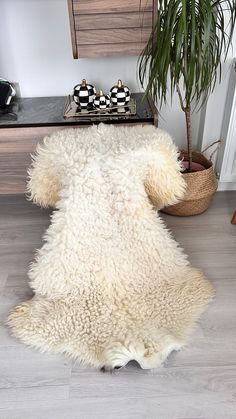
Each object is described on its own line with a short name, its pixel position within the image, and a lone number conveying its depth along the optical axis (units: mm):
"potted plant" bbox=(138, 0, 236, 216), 1292
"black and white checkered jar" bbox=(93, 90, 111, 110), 1707
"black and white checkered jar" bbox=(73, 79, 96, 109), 1713
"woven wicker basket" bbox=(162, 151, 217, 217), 1712
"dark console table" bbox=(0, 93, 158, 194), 1639
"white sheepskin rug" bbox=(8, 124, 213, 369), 1258
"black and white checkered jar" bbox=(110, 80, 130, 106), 1718
